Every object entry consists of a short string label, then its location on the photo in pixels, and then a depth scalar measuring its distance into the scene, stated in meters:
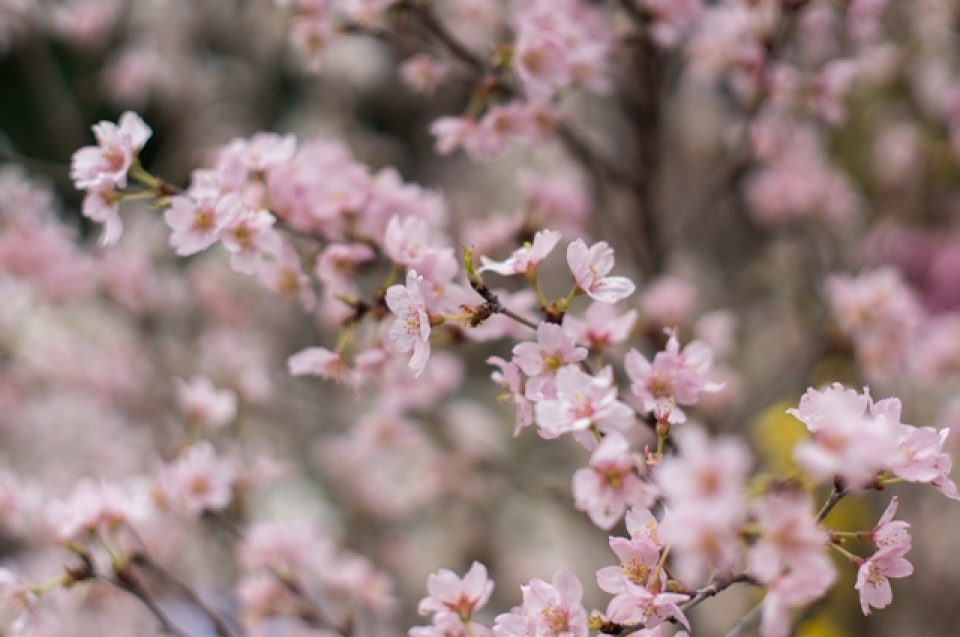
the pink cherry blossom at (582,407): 1.51
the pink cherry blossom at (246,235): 1.58
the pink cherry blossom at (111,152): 1.59
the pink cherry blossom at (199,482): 1.66
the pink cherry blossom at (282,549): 1.70
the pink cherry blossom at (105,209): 1.60
